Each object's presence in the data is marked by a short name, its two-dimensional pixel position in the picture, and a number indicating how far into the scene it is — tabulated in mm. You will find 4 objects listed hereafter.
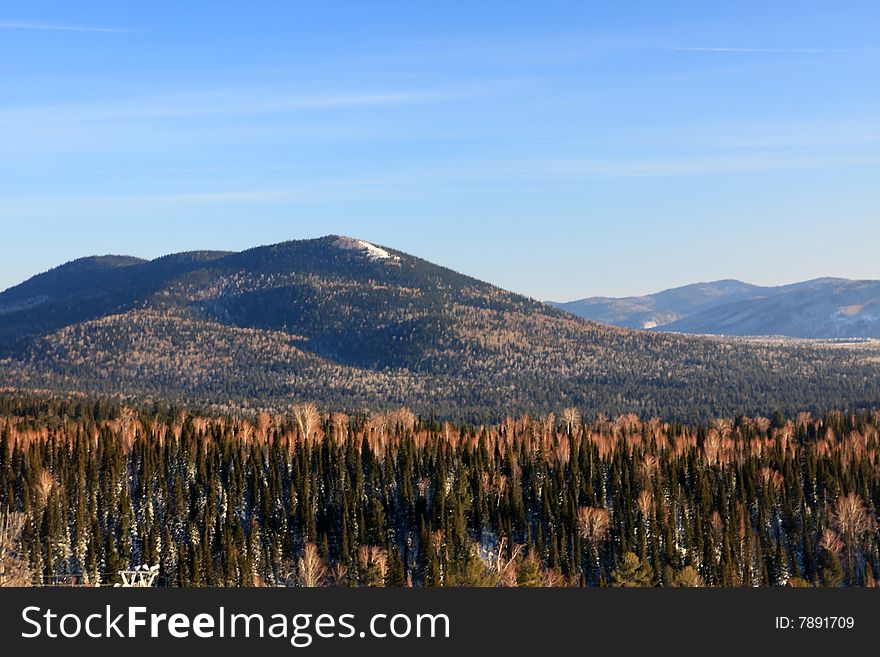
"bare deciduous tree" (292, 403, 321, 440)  187500
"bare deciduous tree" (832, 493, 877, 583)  151125
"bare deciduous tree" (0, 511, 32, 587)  105250
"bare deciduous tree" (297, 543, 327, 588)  135625
